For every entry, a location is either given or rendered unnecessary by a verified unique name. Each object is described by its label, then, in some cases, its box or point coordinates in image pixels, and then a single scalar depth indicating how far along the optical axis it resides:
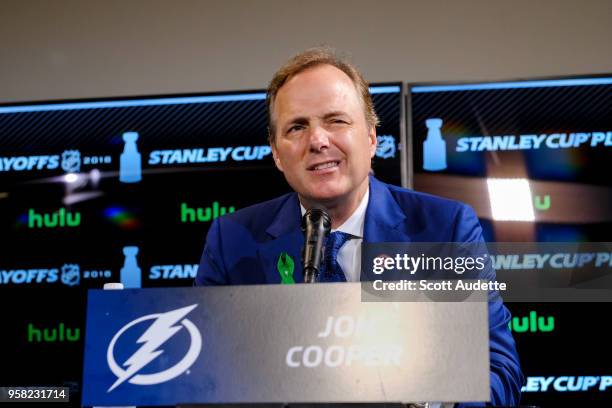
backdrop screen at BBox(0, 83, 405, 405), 3.80
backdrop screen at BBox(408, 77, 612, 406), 3.53
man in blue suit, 2.15
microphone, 1.49
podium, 1.29
